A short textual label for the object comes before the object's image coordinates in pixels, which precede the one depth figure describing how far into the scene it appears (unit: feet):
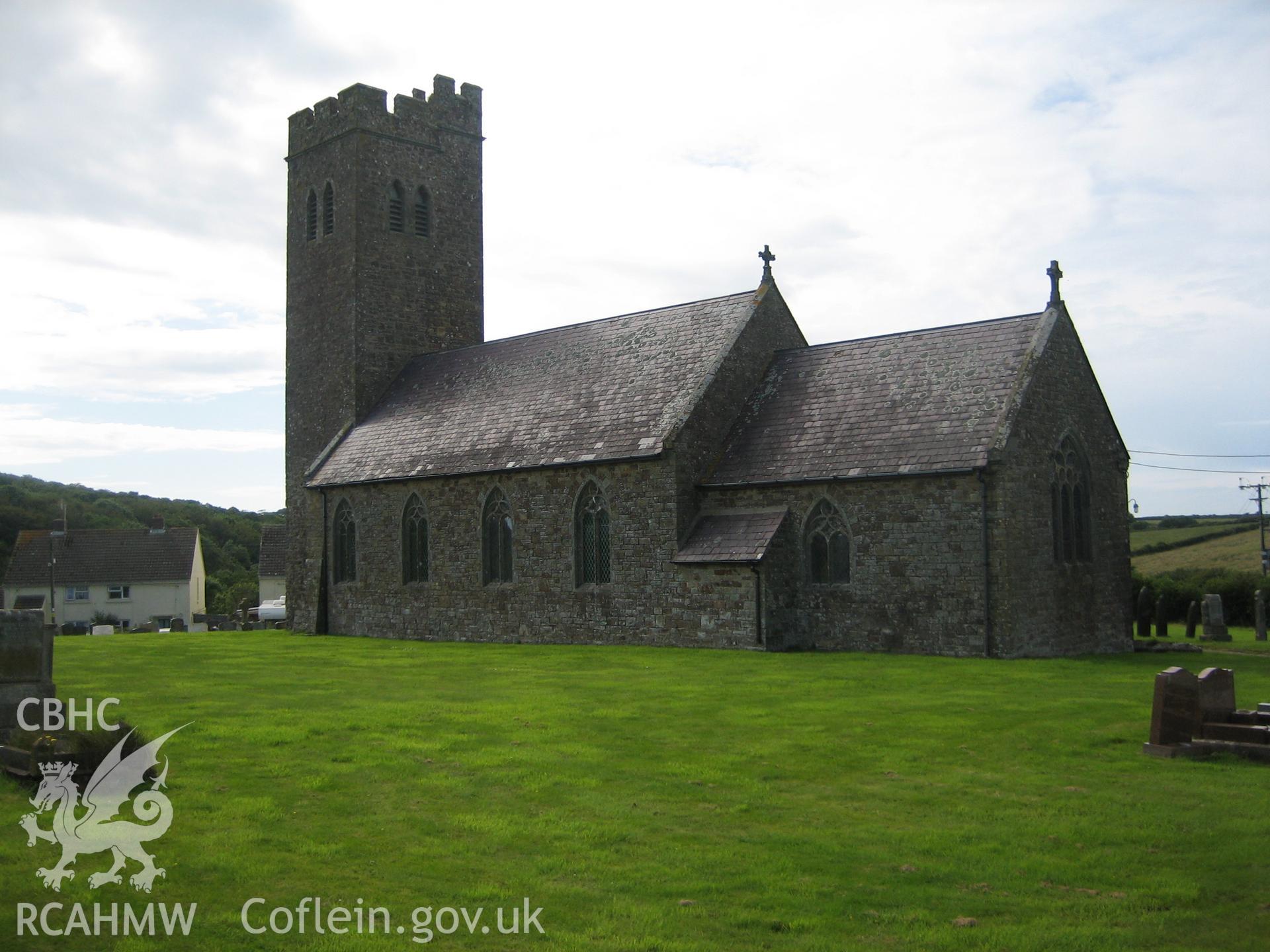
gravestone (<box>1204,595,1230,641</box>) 93.45
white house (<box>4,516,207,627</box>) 210.18
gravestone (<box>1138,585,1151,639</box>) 100.37
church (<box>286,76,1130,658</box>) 74.54
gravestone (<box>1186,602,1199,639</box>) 99.25
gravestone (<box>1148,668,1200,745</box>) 38.14
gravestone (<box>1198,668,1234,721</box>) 38.55
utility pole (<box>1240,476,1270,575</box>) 209.15
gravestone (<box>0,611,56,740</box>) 36.27
